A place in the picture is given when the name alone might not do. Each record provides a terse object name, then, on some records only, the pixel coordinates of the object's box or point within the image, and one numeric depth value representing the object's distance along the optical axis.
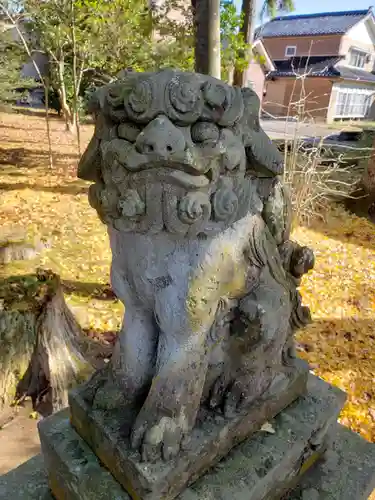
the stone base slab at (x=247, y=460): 1.25
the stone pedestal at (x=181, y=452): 1.15
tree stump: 2.55
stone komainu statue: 0.94
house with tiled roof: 22.70
